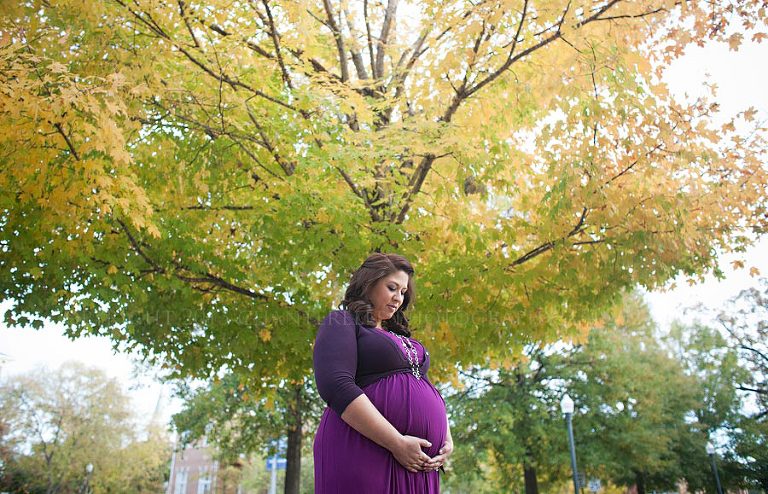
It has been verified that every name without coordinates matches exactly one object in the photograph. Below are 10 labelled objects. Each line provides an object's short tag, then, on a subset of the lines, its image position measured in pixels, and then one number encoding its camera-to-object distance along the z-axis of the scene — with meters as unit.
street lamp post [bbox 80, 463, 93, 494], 27.11
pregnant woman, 1.99
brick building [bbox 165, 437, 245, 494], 42.25
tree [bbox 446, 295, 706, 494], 16.61
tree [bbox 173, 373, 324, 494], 14.92
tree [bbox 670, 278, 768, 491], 19.28
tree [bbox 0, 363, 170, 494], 28.84
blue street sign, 23.12
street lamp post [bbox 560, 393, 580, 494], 13.00
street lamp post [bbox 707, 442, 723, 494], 17.64
